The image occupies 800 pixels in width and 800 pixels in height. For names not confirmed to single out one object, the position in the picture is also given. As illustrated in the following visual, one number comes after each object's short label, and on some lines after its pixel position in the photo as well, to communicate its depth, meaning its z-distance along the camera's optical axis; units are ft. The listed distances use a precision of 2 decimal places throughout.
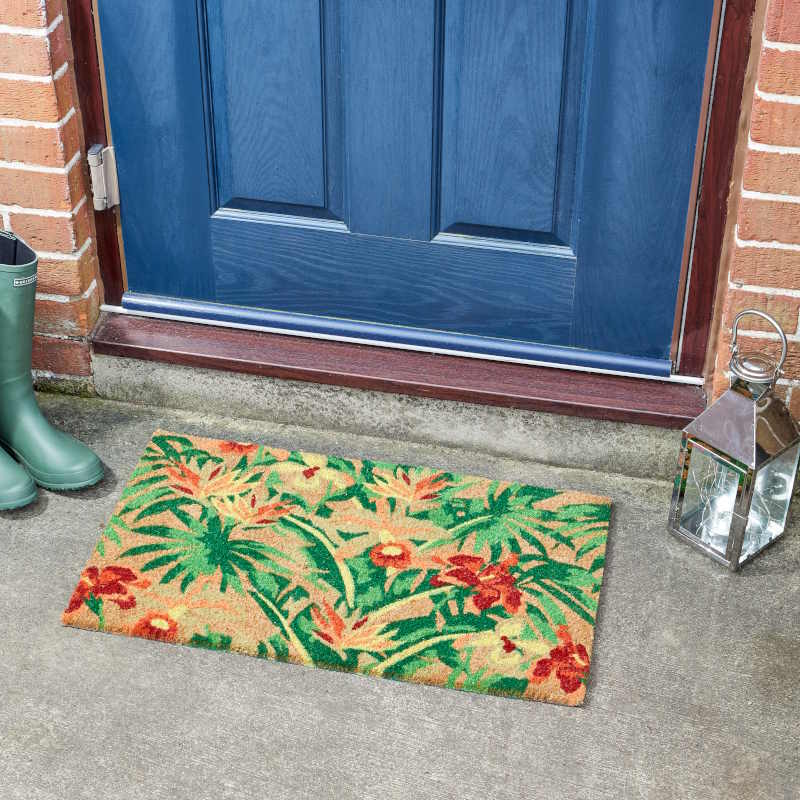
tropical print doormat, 6.48
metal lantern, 6.66
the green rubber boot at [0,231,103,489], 7.43
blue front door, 6.91
